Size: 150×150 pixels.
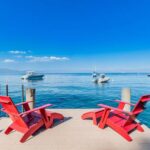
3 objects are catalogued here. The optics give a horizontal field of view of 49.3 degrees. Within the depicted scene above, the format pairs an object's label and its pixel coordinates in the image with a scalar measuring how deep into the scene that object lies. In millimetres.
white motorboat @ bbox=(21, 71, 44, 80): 48938
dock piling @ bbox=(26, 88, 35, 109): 5934
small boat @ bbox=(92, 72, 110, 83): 37278
